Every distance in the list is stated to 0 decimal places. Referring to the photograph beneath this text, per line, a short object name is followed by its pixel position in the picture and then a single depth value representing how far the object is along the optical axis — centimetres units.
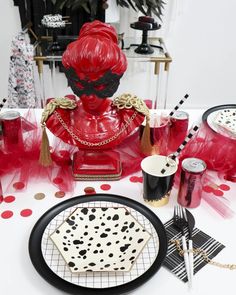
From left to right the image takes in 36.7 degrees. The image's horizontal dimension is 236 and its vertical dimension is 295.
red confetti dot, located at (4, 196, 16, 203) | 96
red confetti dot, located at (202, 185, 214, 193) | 101
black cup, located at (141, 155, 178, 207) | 91
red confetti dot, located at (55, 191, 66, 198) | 98
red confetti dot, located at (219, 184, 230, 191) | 102
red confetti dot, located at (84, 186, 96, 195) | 100
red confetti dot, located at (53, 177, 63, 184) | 103
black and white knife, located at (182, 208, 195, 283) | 76
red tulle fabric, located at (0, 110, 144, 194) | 103
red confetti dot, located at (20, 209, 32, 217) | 91
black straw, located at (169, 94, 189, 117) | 114
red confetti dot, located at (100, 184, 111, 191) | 101
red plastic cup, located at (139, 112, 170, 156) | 112
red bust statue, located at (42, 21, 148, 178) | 89
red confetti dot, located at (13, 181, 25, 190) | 101
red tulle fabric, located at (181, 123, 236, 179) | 107
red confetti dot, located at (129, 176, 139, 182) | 105
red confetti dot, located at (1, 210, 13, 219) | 90
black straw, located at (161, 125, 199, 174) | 93
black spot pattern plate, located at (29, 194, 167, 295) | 71
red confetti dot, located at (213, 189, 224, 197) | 100
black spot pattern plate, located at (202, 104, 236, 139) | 120
